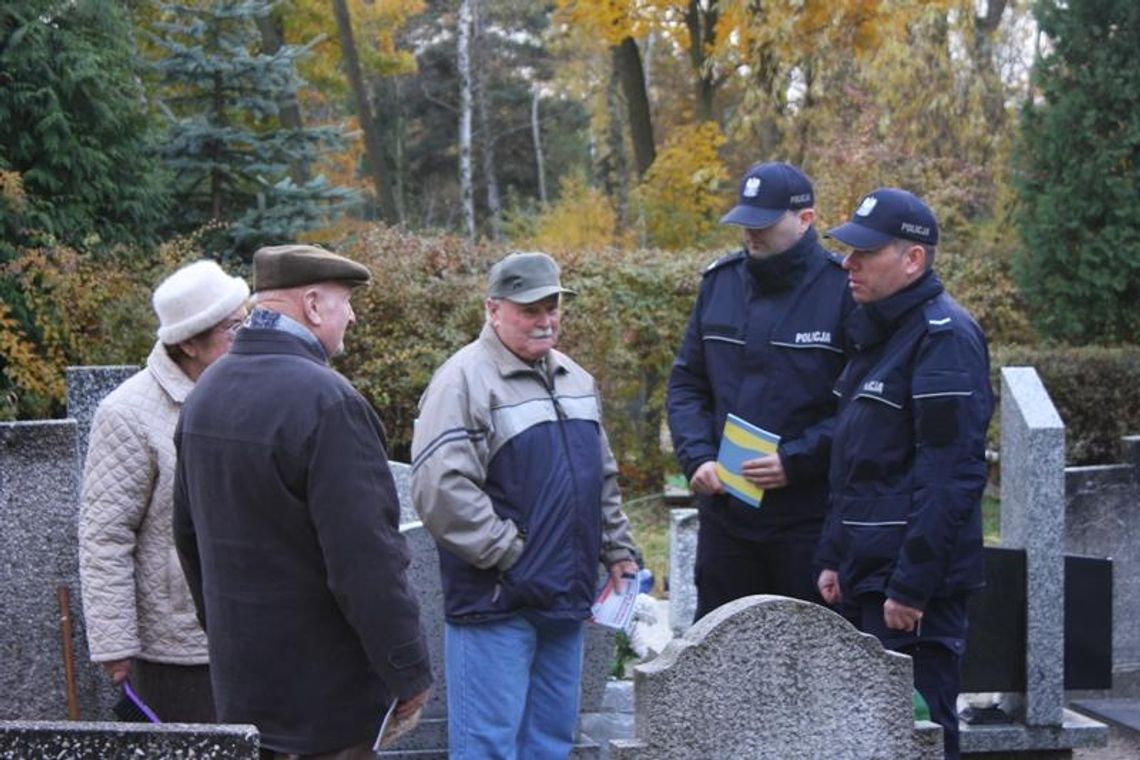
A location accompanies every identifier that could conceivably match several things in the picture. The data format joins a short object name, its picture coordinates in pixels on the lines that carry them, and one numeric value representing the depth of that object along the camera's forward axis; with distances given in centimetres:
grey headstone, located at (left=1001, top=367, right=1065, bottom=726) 616
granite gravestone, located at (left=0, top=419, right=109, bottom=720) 527
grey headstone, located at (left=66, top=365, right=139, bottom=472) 550
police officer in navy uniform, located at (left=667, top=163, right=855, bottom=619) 517
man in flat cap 355
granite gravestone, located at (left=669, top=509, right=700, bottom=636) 710
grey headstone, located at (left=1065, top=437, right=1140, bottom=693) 750
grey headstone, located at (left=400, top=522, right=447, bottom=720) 562
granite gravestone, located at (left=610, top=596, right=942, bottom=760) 370
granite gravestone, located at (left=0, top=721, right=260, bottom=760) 250
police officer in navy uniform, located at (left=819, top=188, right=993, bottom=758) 448
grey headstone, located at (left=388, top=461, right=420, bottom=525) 642
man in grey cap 458
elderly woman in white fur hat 439
